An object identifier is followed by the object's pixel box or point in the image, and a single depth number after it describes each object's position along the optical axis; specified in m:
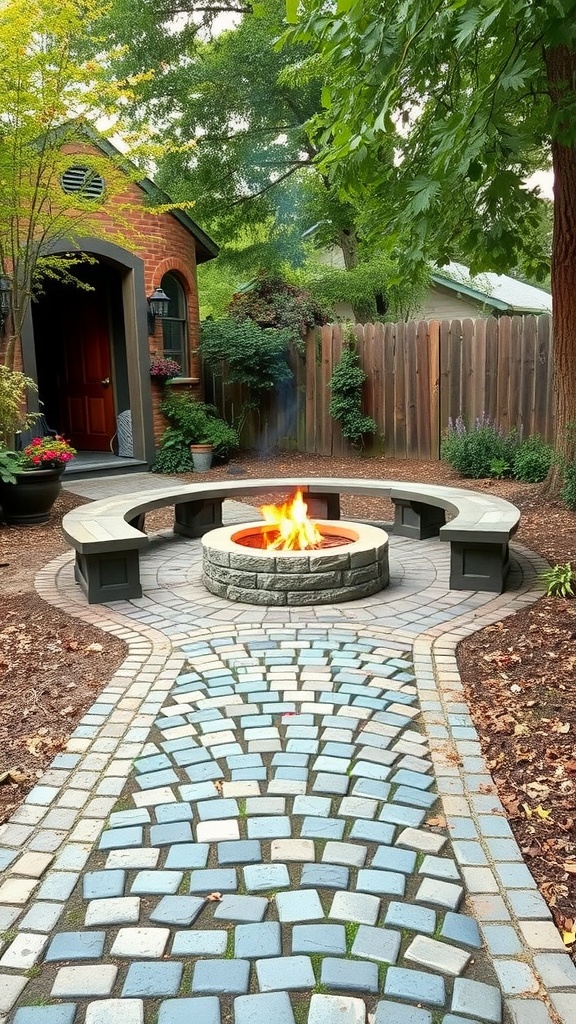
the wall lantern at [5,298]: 8.84
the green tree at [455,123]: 3.01
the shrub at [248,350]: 11.66
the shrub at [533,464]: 8.61
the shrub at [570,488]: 6.75
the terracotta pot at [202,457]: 11.12
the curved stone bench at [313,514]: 4.69
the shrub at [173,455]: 11.16
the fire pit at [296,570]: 4.61
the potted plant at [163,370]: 11.12
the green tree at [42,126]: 6.62
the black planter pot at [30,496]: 7.12
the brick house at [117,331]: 10.69
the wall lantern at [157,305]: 10.90
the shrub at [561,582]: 4.57
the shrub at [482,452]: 9.06
